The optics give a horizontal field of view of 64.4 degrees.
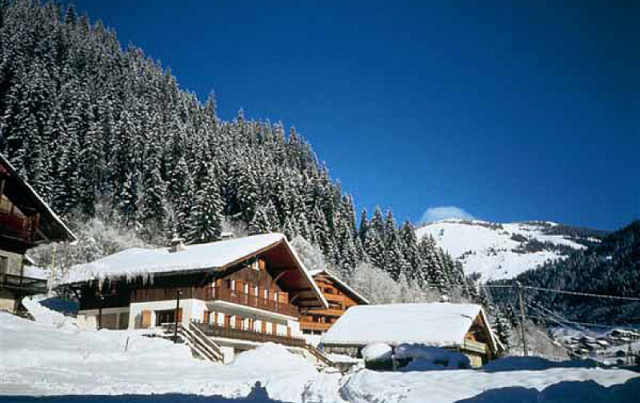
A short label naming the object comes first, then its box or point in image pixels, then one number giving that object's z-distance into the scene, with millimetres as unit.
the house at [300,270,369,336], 55688
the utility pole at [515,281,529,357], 34906
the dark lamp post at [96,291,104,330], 34725
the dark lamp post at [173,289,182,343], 27167
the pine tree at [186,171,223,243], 54031
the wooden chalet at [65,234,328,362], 32031
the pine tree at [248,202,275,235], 61344
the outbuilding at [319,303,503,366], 31953
